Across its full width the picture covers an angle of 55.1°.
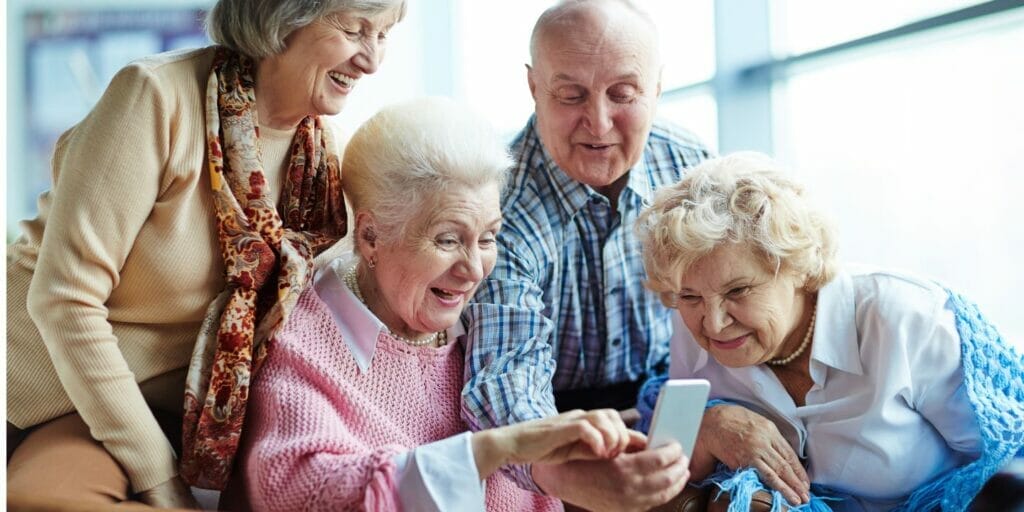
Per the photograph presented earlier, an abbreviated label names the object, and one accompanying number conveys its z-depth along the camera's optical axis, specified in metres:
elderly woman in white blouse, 1.81
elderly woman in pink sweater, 1.67
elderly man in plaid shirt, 1.94
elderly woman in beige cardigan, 1.66
